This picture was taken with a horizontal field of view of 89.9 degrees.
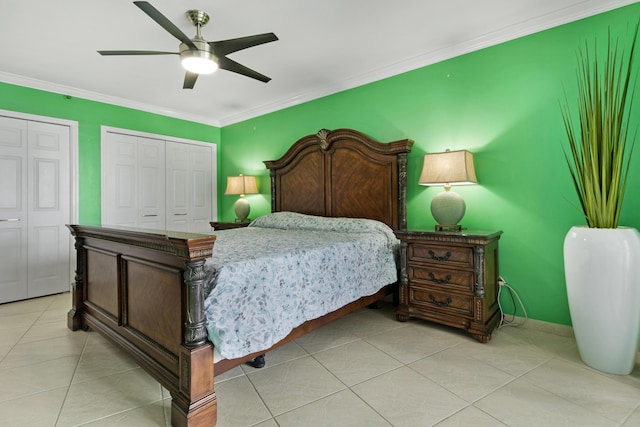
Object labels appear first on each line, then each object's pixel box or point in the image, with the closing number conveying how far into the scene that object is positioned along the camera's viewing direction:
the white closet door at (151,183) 4.38
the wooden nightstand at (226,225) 4.23
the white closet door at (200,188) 4.94
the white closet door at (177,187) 4.66
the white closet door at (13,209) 3.35
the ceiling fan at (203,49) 2.05
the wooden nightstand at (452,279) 2.31
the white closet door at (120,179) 4.05
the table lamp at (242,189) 4.45
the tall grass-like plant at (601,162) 1.85
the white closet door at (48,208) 3.52
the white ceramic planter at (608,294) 1.79
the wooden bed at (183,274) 1.42
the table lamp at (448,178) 2.56
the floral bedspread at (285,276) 1.52
